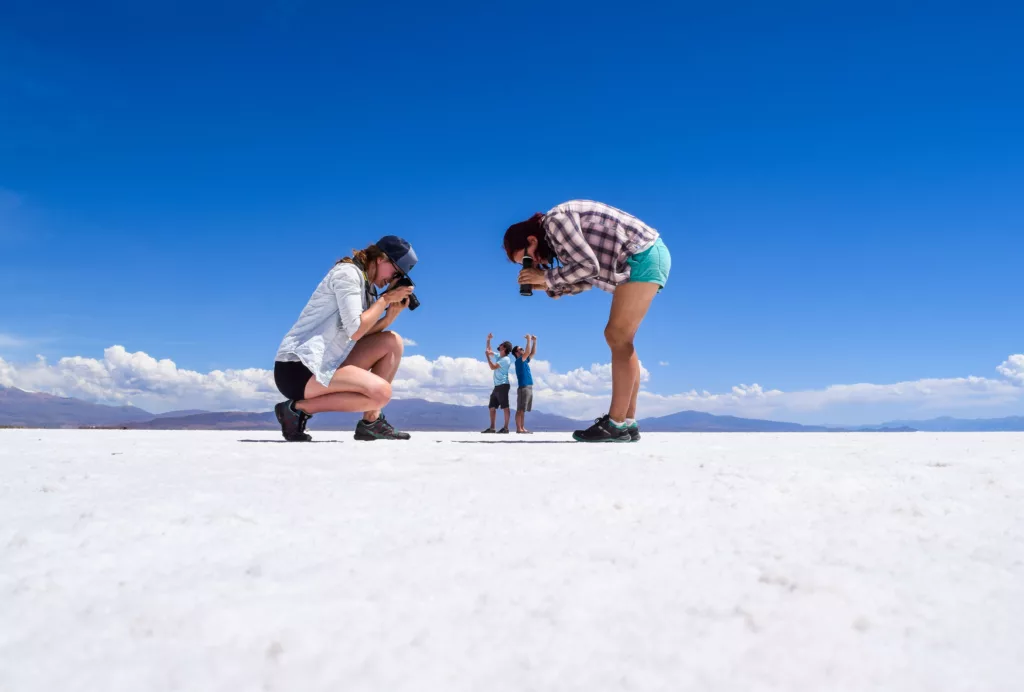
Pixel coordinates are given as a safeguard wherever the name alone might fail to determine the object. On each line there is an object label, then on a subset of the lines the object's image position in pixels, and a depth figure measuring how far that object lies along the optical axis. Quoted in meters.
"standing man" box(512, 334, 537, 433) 11.49
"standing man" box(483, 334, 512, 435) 11.89
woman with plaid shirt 4.80
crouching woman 4.85
